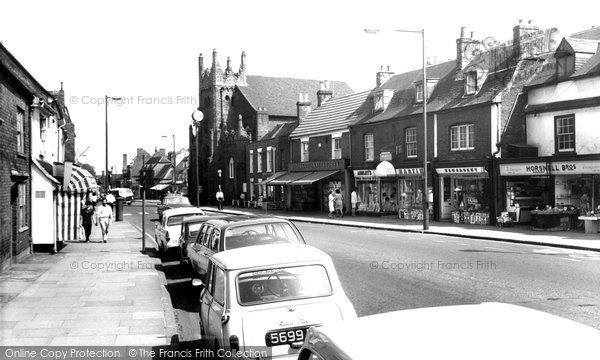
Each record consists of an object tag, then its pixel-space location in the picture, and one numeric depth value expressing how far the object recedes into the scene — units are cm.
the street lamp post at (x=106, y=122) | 3347
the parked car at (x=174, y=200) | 3456
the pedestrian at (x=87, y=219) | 2284
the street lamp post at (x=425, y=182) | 2422
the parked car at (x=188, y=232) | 1472
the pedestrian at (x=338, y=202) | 3516
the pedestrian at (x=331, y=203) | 3466
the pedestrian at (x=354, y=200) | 3556
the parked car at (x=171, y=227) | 1767
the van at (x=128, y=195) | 7571
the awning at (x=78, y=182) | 2329
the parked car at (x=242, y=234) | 1015
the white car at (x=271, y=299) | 592
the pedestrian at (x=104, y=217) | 2241
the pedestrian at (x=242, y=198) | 5447
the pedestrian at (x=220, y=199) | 4816
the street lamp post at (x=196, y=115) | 3699
